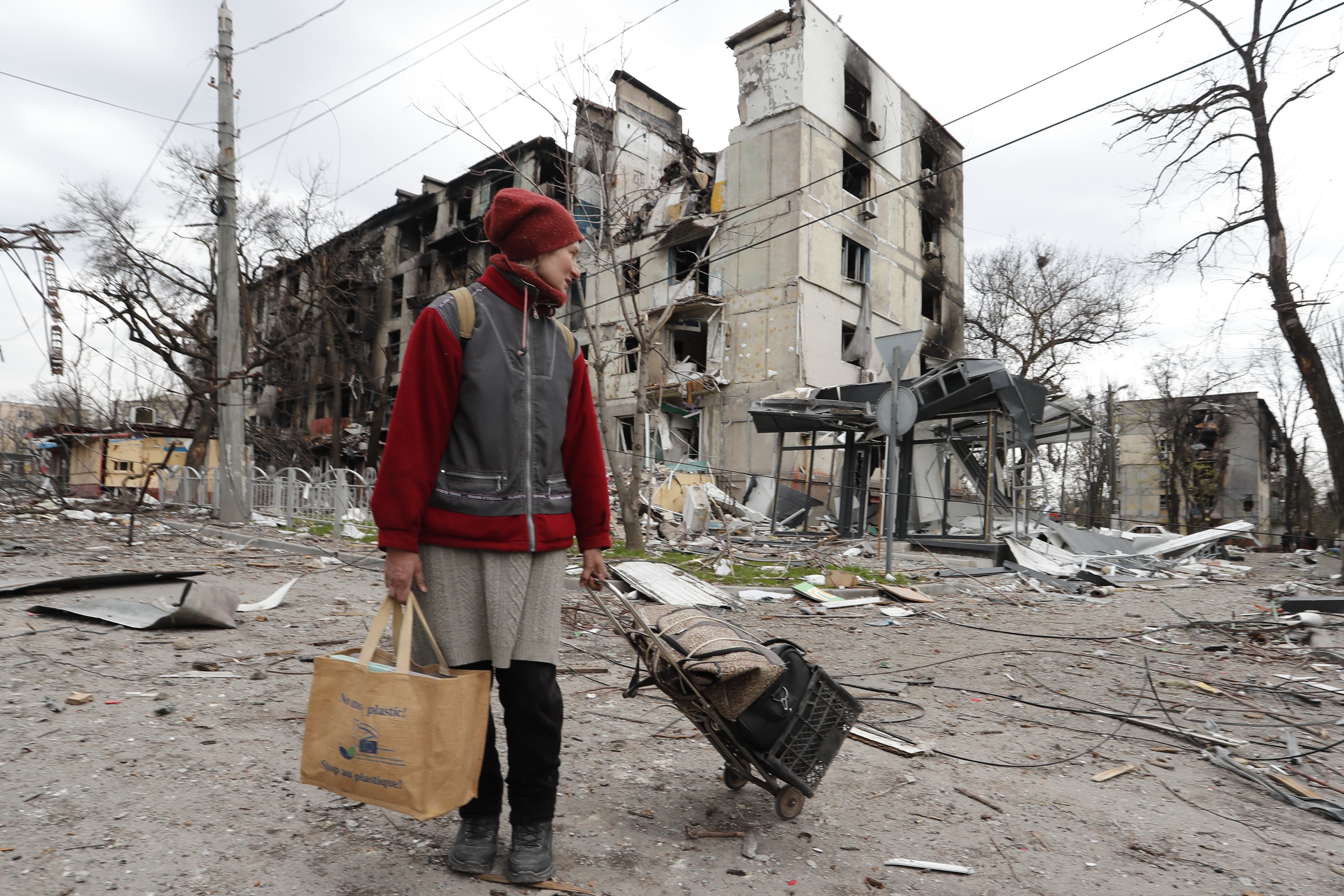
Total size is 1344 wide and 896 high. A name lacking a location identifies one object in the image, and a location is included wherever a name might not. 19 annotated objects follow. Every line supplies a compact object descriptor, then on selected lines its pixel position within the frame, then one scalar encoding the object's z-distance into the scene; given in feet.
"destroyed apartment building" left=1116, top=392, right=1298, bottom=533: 106.32
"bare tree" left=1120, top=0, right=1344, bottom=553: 36.58
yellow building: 75.82
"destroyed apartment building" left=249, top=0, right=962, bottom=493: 83.05
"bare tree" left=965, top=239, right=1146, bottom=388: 102.68
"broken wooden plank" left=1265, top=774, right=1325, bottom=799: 10.25
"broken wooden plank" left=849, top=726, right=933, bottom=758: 11.51
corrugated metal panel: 23.62
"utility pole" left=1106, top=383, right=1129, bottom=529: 51.85
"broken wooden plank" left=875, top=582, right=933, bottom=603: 27.25
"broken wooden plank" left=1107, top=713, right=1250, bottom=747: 12.41
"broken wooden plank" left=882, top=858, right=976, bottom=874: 7.77
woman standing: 6.81
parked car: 51.66
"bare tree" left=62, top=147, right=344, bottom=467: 76.54
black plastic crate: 8.37
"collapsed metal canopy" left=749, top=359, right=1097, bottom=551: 43.29
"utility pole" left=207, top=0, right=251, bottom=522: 41.68
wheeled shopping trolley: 8.27
